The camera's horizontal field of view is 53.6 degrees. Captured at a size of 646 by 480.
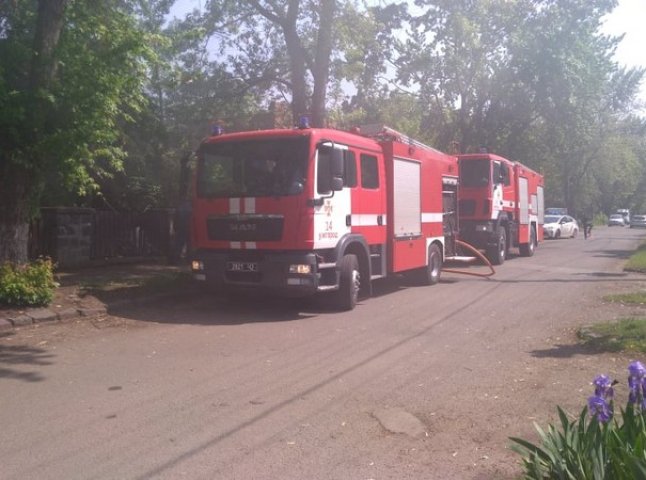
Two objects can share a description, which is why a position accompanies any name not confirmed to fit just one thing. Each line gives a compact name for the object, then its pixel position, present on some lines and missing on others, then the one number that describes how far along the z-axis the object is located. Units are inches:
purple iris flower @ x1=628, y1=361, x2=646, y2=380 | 141.1
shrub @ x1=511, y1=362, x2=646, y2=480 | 132.5
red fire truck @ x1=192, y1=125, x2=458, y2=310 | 398.3
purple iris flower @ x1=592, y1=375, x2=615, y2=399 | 141.3
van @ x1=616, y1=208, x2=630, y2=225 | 3360.2
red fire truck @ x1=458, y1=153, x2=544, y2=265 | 740.0
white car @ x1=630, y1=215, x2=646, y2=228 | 2815.0
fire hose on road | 653.9
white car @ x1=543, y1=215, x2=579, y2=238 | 1507.1
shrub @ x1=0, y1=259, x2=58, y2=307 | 382.0
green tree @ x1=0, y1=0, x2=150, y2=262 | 386.9
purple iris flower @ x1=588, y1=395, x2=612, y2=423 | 138.3
